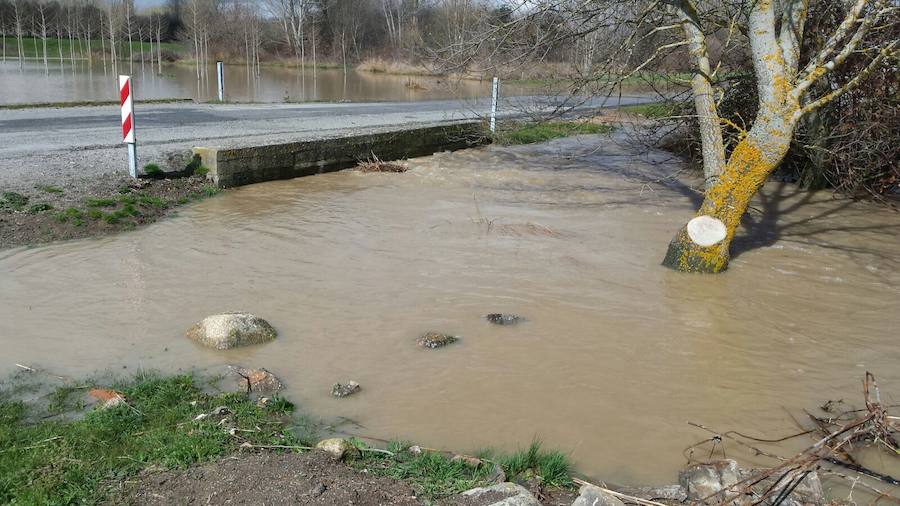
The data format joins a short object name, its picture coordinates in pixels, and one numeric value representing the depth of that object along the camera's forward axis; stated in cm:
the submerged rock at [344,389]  517
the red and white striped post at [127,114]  1005
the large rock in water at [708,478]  383
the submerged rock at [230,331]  583
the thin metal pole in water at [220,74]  2228
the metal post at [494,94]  1654
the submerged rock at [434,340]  607
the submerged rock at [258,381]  514
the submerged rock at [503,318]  667
